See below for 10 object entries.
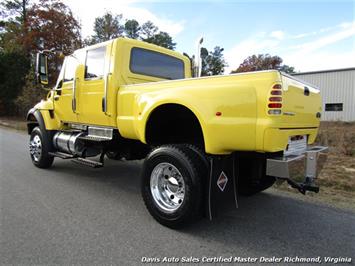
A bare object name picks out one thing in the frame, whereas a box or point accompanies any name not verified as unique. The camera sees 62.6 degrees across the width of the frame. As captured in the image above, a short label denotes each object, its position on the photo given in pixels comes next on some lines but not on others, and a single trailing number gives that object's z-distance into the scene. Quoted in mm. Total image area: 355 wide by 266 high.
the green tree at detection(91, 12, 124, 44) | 30750
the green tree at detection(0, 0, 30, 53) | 24797
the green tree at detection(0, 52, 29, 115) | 27469
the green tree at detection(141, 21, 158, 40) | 50906
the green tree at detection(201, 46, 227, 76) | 50100
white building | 20297
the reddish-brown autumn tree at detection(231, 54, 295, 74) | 38406
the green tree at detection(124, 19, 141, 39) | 52172
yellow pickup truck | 2918
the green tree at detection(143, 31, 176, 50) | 45281
